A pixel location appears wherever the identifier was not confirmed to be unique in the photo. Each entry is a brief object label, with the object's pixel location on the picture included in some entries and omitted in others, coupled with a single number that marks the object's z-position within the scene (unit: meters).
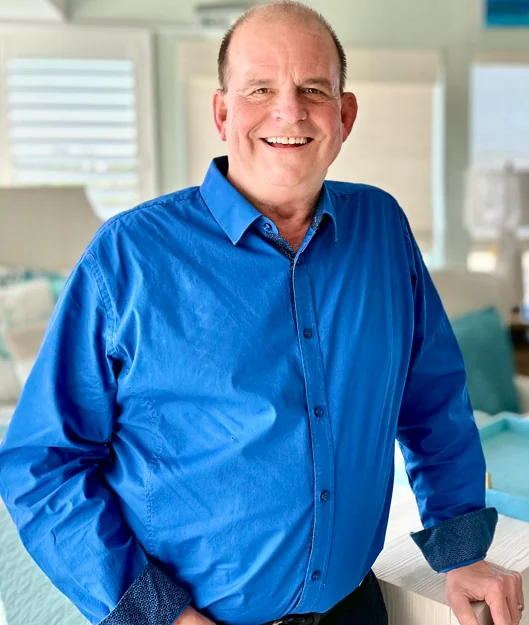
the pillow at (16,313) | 2.71
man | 0.86
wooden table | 1.02
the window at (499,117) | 4.19
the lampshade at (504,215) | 4.07
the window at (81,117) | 3.58
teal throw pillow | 2.55
